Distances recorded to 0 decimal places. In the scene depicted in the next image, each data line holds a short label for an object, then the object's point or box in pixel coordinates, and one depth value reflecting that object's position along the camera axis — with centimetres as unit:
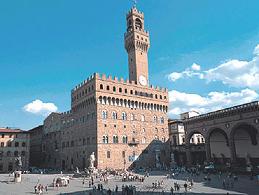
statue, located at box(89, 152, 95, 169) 4477
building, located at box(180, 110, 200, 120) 7134
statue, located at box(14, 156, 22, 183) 3891
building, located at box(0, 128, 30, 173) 6303
